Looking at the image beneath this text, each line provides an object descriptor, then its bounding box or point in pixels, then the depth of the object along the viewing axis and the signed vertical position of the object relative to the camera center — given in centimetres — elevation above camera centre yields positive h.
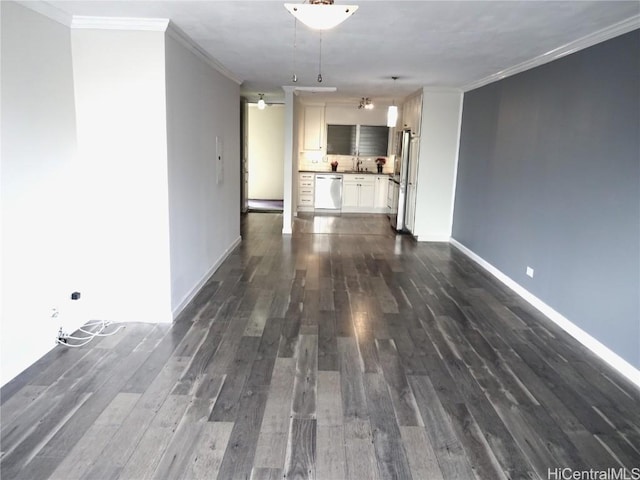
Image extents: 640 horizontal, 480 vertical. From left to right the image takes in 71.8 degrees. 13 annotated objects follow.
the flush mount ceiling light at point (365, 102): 873 +105
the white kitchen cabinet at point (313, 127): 1008 +58
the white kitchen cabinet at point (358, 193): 1008 -86
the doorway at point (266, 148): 1158 +9
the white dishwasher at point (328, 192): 1003 -85
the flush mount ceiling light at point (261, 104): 783 +83
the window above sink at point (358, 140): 1023 +34
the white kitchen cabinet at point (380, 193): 1009 -84
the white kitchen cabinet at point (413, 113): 714 +74
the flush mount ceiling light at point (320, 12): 216 +68
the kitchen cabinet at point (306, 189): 1003 -81
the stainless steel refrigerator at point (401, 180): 779 -42
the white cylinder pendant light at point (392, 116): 661 +59
